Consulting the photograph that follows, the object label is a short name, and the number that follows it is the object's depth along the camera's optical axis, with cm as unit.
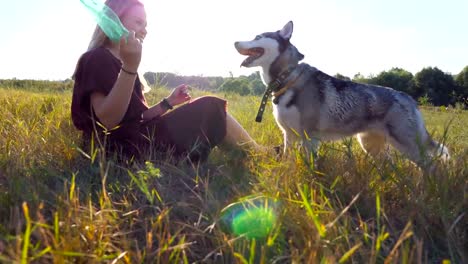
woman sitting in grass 253
